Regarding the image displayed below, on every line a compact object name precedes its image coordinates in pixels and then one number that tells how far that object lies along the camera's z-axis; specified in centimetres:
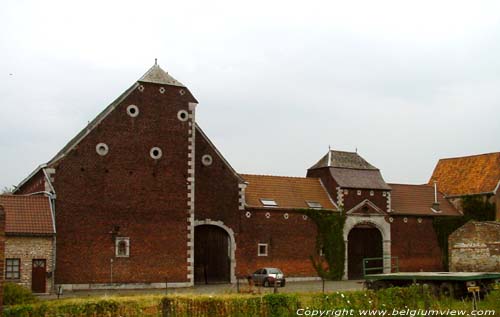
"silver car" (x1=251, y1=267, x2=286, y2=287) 3325
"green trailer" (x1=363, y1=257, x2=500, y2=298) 2355
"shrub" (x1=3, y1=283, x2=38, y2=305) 1963
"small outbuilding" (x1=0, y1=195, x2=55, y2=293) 2848
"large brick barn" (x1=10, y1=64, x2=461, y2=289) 3183
